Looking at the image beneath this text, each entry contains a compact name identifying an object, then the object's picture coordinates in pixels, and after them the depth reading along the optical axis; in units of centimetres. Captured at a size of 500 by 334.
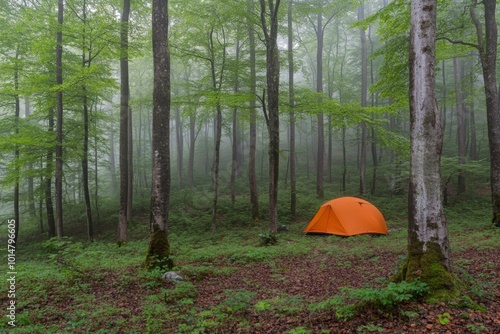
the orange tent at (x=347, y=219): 1205
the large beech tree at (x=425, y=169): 414
